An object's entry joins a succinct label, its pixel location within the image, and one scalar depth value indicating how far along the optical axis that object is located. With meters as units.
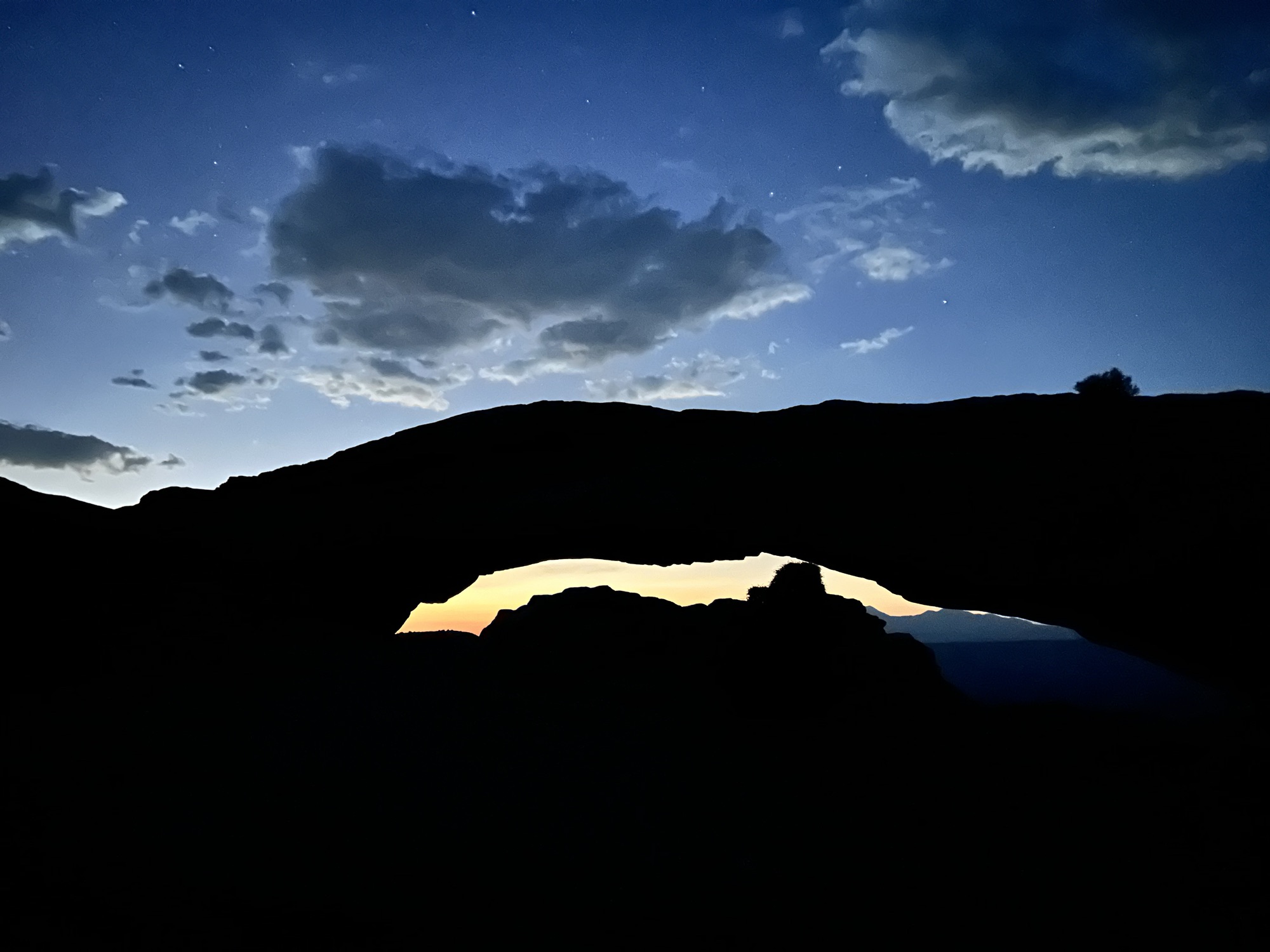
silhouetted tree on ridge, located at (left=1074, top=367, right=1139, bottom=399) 12.92
